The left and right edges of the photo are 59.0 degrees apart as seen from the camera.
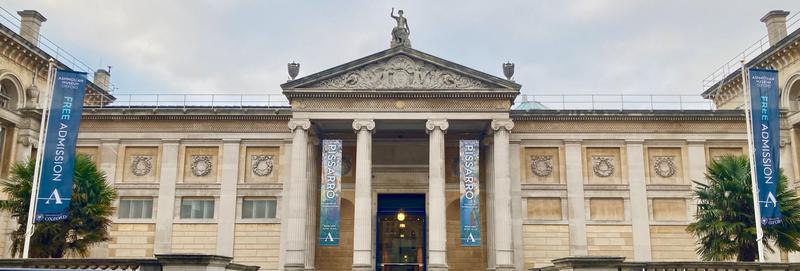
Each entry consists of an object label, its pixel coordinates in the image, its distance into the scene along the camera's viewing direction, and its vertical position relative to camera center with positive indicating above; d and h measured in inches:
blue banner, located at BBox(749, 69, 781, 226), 954.7 +185.2
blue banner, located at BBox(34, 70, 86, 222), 945.5 +147.5
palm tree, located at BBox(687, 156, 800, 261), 925.8 +48.9
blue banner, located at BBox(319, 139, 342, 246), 1198.3 +102.6
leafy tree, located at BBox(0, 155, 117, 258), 957.0 +49.0
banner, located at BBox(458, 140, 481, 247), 1203.2 +105.5
